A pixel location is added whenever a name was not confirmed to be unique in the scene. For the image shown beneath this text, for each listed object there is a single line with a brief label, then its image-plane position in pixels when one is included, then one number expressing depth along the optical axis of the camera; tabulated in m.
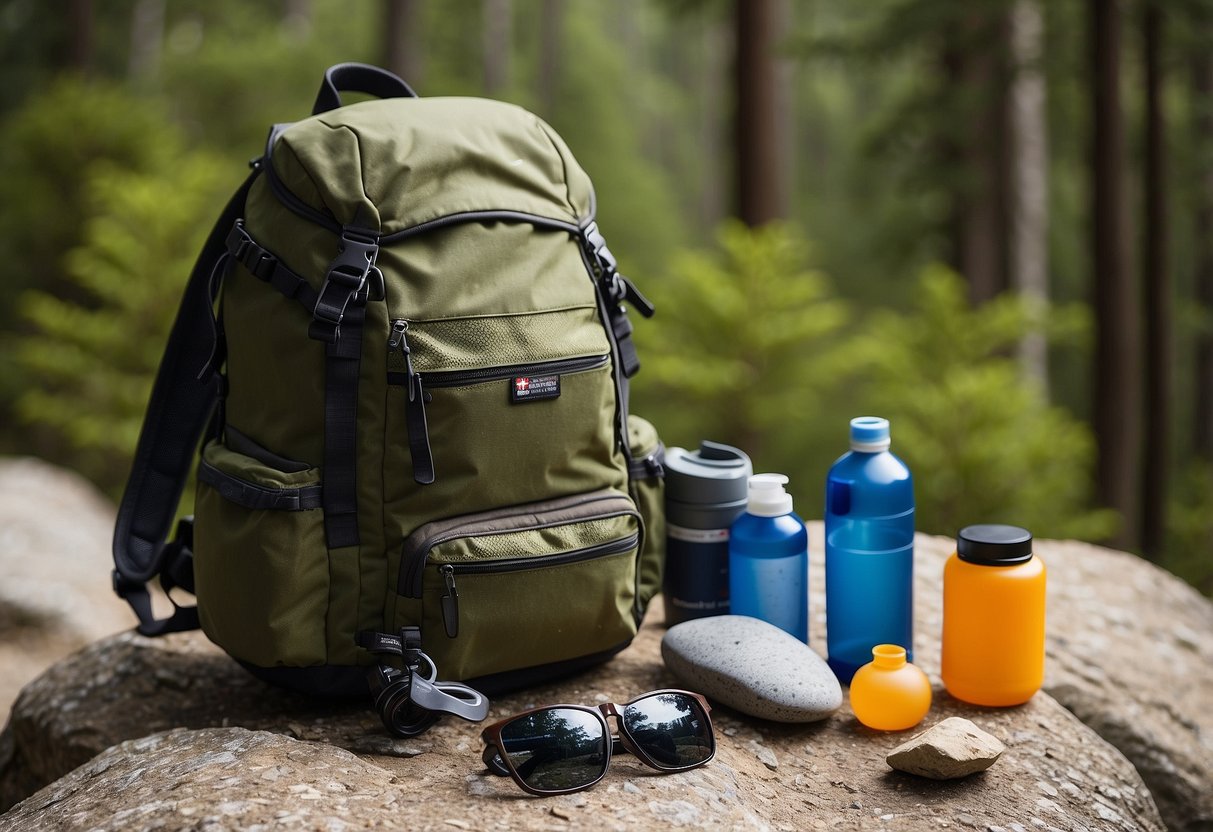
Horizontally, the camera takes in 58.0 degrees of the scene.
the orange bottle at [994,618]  2.18
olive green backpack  2.04
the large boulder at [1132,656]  2.57
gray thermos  2.42
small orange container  2.14
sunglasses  1.83
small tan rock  1.96
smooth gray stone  2.15
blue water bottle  2.28
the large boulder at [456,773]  1.76
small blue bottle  2.31
